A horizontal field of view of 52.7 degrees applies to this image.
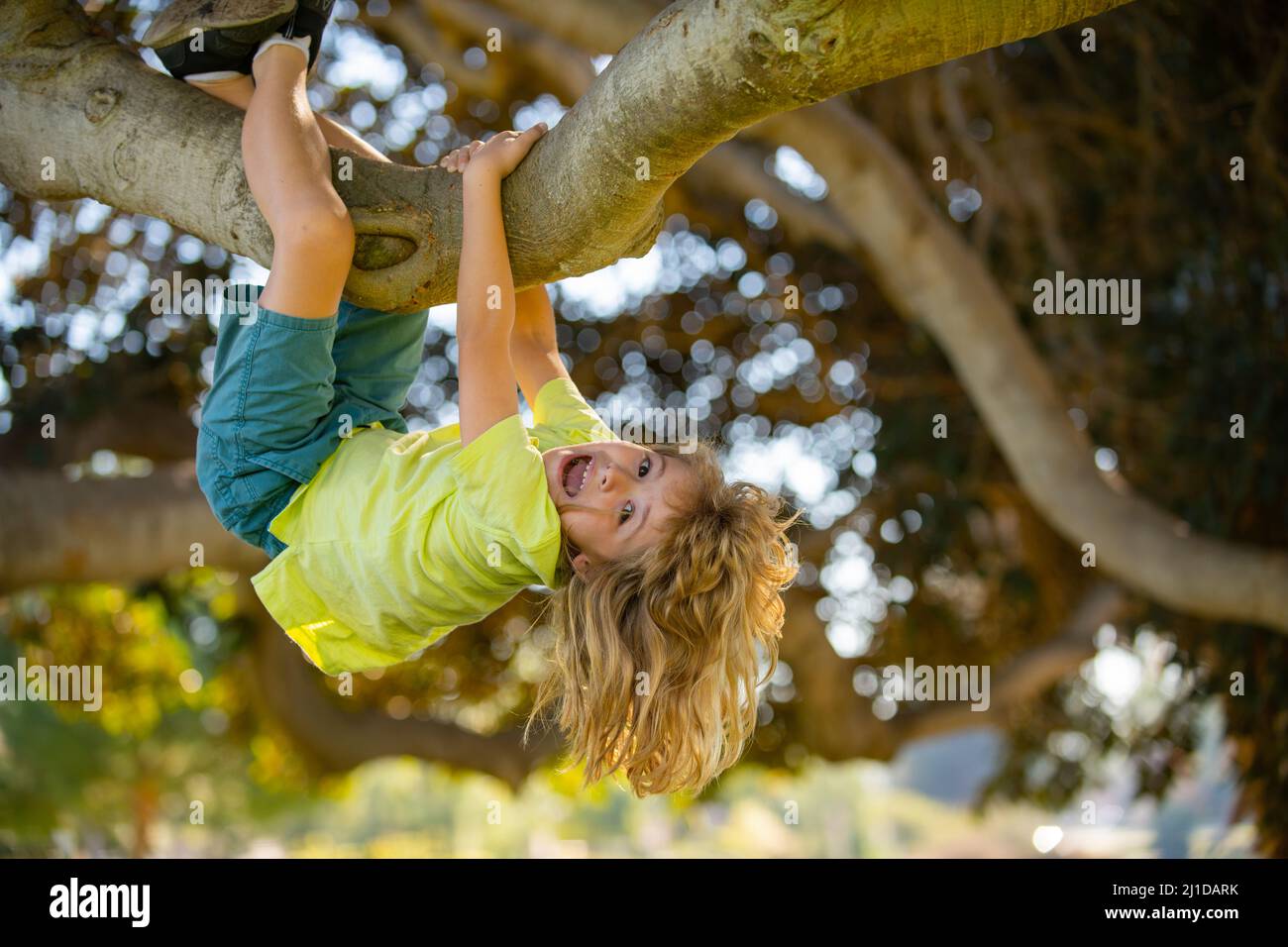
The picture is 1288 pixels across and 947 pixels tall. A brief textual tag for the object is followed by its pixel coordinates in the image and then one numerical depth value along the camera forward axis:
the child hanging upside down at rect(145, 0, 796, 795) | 2.45
